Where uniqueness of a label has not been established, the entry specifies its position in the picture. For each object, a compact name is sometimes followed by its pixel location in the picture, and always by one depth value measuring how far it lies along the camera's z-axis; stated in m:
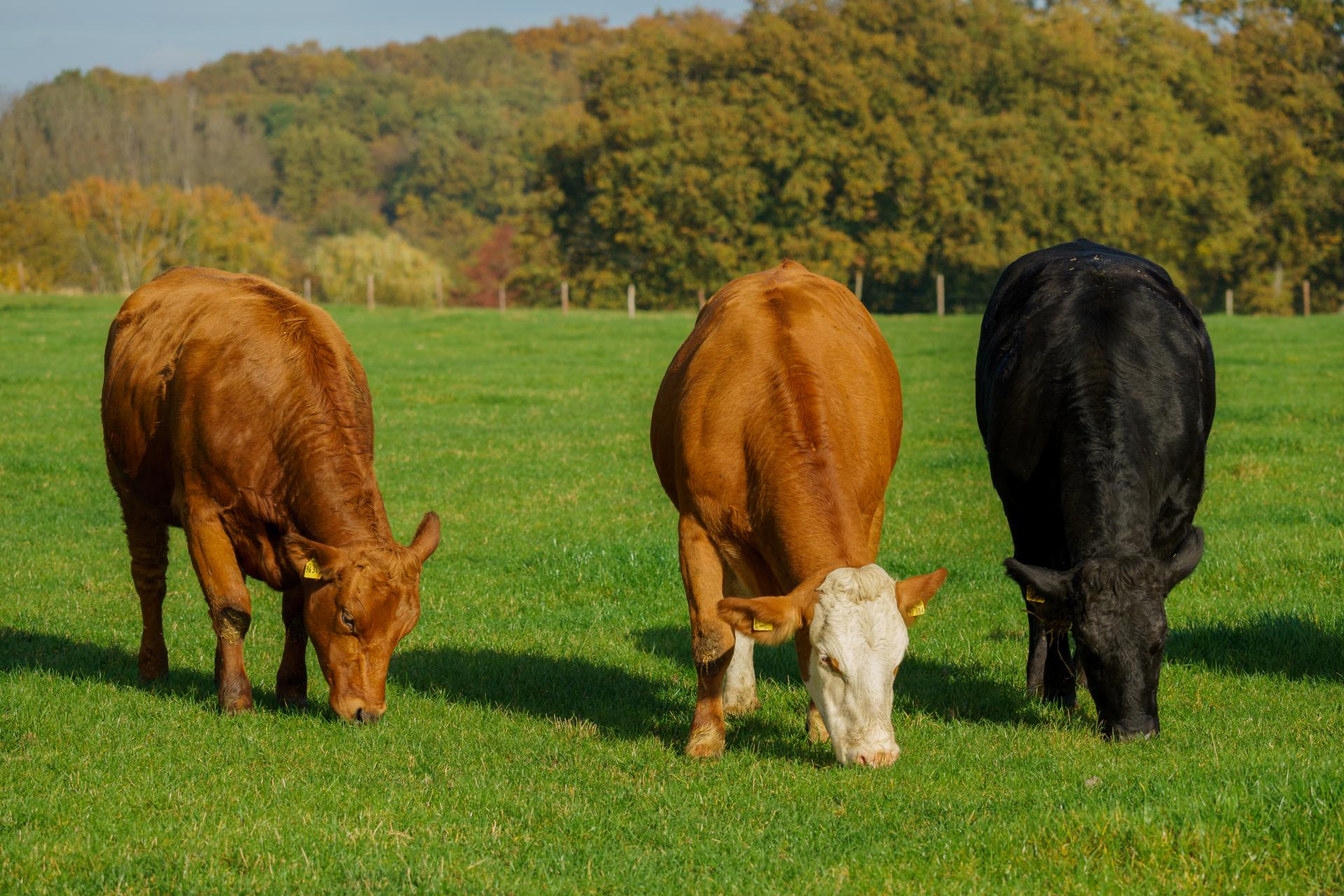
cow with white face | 11.38
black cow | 12.63
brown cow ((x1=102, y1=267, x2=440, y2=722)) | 13.23
